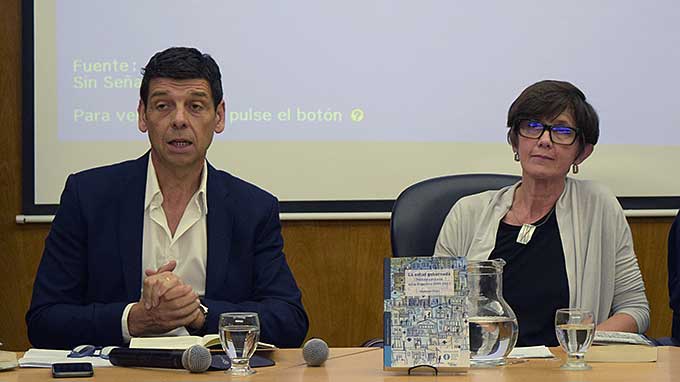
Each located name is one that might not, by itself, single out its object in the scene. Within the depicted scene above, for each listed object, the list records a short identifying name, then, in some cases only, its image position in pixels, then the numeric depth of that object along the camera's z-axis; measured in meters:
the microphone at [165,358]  3.32
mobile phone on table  3.27
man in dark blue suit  4.41
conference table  3.22
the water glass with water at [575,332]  3.39
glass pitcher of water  3.46
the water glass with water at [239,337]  3.29
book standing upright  3.25
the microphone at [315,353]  3.47
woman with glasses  4.88
